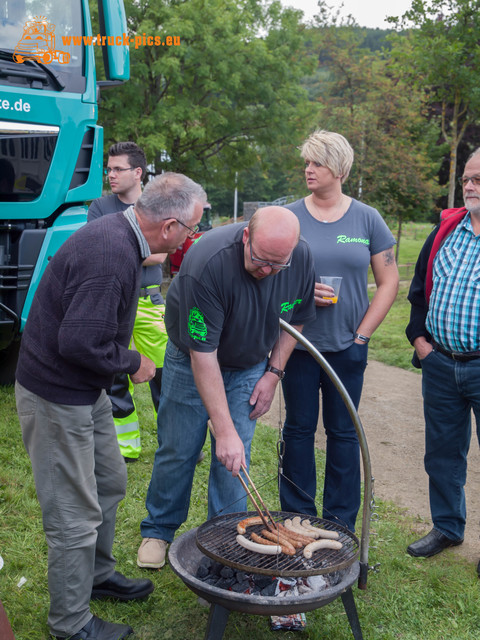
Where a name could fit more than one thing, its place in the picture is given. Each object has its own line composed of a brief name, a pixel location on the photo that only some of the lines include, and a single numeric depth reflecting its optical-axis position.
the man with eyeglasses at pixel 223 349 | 2.74
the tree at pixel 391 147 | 15.04
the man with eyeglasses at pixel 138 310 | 4.60
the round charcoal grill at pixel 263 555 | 2.43
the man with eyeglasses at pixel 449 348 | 3.38
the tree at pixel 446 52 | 10.71
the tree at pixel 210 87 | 14.50
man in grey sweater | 2.40
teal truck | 4.49
